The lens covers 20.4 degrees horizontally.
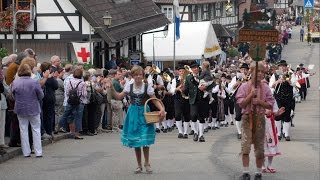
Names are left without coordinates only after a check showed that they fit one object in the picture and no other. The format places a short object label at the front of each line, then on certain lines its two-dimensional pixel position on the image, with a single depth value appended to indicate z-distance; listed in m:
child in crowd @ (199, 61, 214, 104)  20.66
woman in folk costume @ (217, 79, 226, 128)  26.72
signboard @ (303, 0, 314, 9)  49.97
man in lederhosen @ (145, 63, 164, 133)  22.53
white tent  44.97
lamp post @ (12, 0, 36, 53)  25.71
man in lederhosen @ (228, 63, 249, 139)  20.53
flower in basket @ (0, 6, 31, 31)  31.28
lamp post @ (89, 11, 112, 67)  30.45
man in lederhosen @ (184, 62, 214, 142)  20.22
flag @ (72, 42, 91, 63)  29.17
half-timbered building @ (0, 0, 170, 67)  31.50
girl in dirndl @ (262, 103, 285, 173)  13.84
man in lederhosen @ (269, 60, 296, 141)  20.81
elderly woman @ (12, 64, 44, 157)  14.98
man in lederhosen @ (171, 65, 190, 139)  21.31
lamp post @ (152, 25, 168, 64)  41.75
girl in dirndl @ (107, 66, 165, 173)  13.45
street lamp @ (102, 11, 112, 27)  30.47
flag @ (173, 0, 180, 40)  40.34
